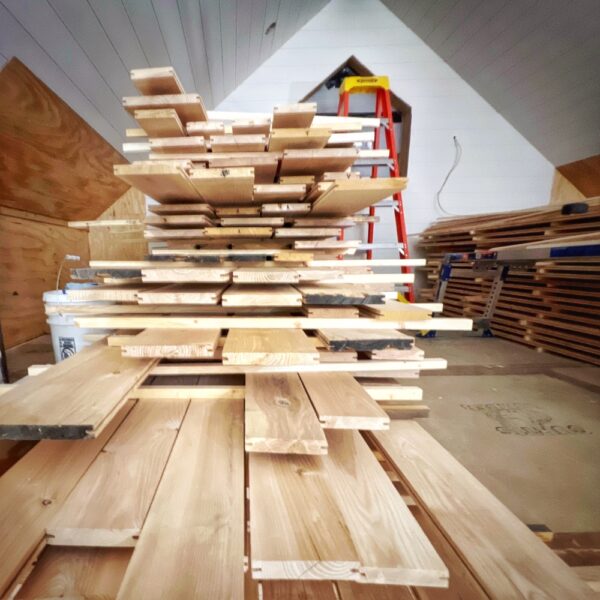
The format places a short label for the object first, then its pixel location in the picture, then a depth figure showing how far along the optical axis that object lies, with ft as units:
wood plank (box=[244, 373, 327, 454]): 2.46
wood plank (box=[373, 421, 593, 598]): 2.01
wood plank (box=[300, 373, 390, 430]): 2.80
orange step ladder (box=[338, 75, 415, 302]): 10.71
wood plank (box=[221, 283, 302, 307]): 3.96
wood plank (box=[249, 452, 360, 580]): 1.82
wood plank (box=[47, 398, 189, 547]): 2.07
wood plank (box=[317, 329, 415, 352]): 3.73
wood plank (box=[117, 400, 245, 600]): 1.72
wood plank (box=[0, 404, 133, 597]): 1.92
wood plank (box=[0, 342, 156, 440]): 2.25
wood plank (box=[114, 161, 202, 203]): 3.78
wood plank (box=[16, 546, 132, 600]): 1.87
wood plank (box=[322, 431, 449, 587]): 1.87
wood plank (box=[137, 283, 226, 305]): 3.93
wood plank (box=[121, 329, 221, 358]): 3.40
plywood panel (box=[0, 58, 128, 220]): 5.41
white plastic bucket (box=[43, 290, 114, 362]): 5.41
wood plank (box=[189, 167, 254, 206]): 4.08
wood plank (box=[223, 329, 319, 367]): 3.26
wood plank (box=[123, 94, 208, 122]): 4.83
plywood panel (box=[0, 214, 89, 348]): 7.89
